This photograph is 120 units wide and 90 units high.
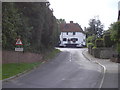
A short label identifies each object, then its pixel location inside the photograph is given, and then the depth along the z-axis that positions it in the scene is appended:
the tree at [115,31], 21.53
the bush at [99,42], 45.47
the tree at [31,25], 23.25
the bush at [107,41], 42.92
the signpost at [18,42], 24.94
